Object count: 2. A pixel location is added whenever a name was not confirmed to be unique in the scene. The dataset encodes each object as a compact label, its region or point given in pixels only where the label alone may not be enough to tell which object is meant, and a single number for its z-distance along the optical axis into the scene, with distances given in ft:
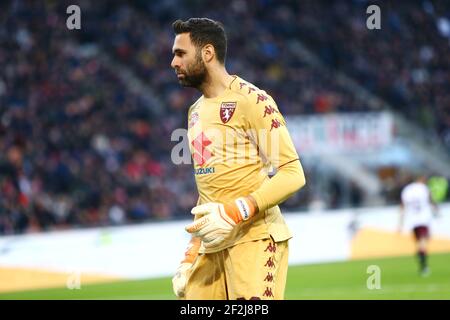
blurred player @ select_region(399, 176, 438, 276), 109.91
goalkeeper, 32.37
